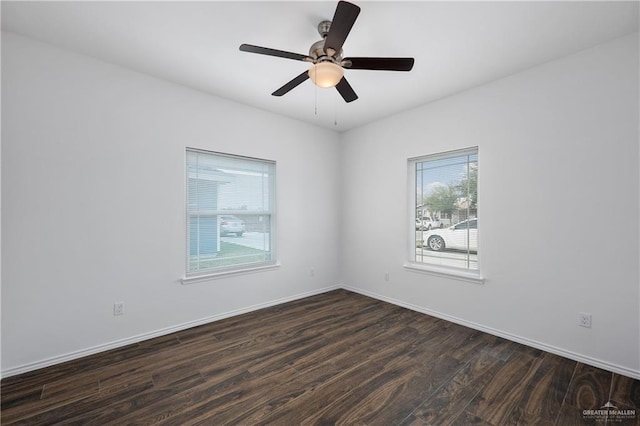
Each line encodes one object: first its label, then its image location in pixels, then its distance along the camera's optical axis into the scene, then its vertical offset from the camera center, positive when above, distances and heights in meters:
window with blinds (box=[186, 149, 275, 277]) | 3.27 +0.01
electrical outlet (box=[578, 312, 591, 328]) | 2.38 -0.90
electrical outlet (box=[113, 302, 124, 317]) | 2.66 -0.94
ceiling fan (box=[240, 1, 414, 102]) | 1.90 +1.14
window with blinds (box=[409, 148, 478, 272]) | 3.25 +0.07
